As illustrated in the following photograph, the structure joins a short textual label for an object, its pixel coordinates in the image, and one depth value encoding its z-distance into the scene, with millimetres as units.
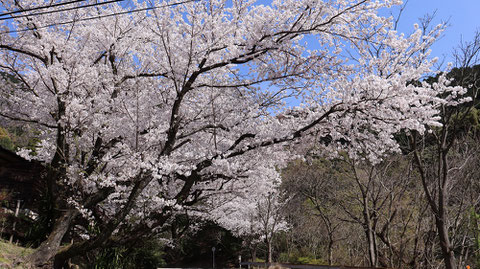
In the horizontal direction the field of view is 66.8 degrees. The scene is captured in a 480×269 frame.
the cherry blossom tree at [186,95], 5828
